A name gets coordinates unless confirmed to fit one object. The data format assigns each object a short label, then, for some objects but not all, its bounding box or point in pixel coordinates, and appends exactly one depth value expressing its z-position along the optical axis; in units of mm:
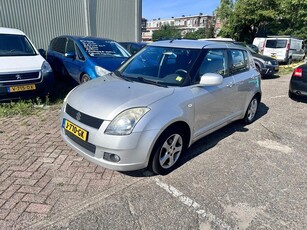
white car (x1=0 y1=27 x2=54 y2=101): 4770
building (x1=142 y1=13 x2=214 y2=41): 92819
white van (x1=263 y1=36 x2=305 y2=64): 15383
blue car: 5930
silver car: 2568
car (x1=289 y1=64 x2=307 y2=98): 6461
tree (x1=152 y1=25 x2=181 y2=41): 75812
